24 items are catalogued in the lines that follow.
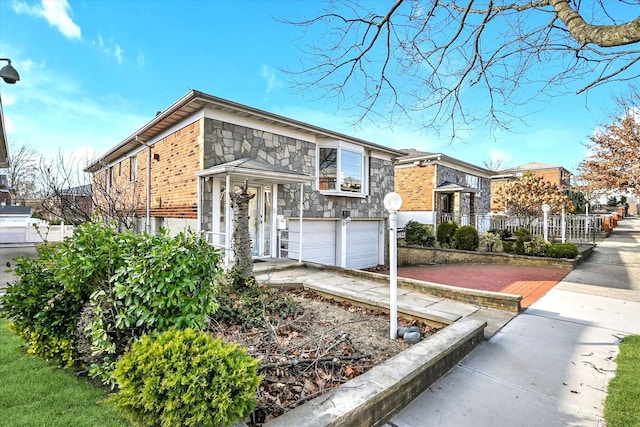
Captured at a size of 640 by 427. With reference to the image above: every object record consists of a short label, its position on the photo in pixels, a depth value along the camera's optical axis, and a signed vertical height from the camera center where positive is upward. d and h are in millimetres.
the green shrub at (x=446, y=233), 13617 -601
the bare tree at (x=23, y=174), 24906 +3802
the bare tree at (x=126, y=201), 9137 +636
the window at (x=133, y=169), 11953 +1957
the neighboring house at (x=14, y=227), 16062 -417
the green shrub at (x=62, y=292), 2709 -666
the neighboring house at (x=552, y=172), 35000 +5395
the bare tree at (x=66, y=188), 8117 +951
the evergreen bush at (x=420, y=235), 14172 -714
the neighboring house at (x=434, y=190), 17031 +1603
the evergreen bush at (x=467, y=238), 12492 -759
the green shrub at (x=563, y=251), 10086 -1025
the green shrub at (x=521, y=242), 11289 -814
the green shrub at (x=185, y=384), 1786 -974
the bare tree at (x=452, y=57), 3895 +2206
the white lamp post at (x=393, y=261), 3809 -521
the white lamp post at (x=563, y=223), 13070 -170
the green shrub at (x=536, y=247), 10734 -945
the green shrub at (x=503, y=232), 15078 -633
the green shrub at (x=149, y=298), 2451 -638
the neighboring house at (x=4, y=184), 22734 +2679
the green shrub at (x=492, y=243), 12742 -990
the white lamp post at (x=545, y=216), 11662 +113
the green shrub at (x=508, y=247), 11750 -1040
